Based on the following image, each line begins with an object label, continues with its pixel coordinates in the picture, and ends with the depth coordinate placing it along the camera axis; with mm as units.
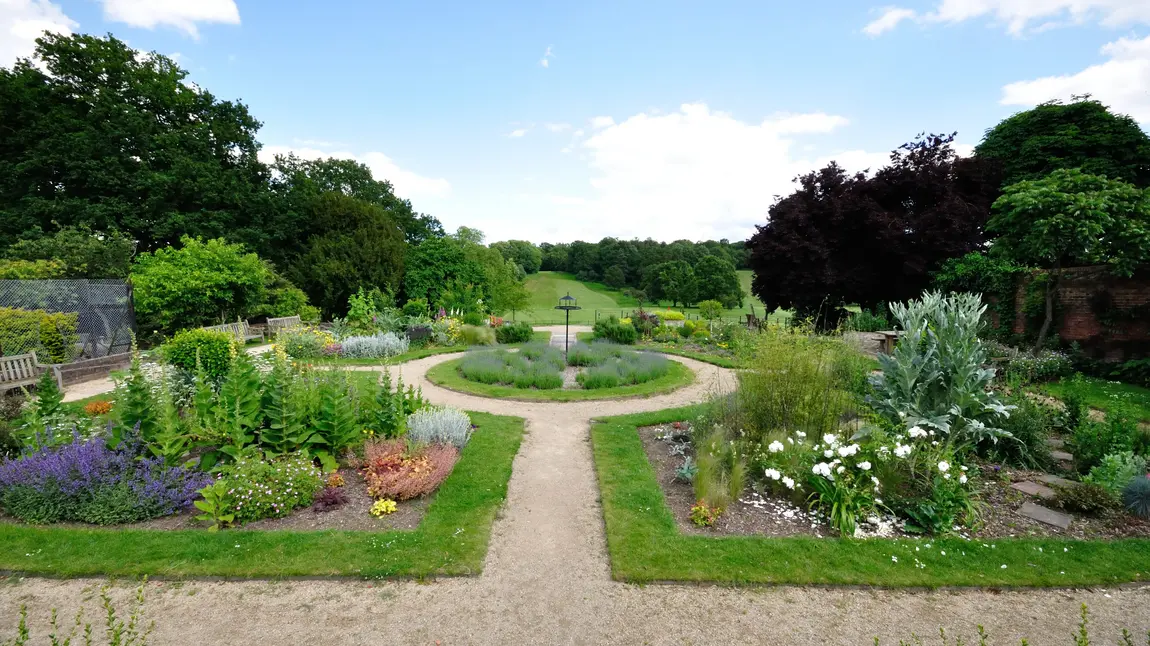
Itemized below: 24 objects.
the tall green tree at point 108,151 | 18094
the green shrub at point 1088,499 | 4711
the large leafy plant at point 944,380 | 5828
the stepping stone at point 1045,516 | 4578
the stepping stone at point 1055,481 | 5127
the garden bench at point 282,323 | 17117
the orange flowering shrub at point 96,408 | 7468
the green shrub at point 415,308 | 19016
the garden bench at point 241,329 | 14466
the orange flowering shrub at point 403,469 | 5078
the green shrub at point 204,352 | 7598
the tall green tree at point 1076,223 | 9930
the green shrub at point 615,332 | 16875
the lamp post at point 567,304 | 14352
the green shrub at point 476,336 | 16609
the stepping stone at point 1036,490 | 5074
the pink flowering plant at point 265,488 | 4605
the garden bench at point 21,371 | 9492
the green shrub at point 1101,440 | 5449
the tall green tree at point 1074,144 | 17359
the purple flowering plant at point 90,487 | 4578
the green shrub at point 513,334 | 17281
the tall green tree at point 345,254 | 23141
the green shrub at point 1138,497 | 4711
